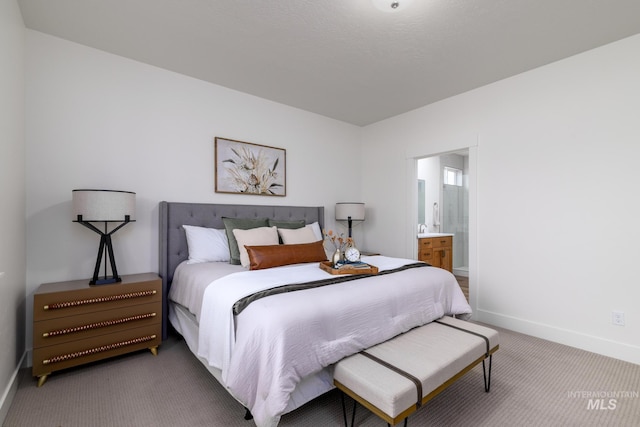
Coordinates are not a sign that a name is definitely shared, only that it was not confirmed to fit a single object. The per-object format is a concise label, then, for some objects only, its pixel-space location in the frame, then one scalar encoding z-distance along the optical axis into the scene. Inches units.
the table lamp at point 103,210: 89.0
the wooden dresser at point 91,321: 81.5
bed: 58.6
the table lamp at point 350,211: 166.2
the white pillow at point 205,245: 114.0
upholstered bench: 54.7
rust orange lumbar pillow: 99.7
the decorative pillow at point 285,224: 132.3
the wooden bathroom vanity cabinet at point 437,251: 180.4
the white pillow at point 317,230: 139.3
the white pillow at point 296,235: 123.0
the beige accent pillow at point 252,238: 107.0
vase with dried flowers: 97.5
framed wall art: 134.3
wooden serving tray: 89.4
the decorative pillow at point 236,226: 112.0
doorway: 229.3
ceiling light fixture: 79.4
